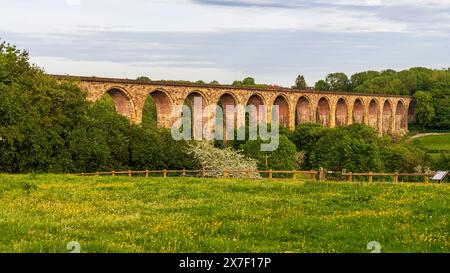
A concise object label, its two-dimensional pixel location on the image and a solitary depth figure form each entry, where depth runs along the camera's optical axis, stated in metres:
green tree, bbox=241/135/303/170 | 71.06
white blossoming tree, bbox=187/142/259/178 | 58.66
